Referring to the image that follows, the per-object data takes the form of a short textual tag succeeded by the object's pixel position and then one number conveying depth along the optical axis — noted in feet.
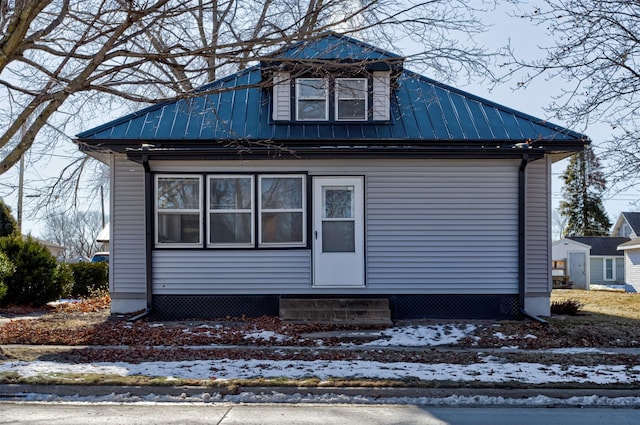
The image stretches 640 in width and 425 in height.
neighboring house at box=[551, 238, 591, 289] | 136.77
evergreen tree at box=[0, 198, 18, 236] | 98.32
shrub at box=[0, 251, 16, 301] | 52.16
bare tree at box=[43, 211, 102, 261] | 225.35
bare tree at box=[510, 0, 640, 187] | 33.45
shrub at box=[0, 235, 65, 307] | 55.36
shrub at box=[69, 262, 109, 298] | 69.67
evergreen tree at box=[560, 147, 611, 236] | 179.83
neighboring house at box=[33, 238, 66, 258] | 181.16
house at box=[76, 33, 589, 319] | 43.80
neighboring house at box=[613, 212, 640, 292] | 133.69
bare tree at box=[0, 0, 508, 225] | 29.91
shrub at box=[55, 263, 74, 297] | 57.72
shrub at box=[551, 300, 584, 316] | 47.65
